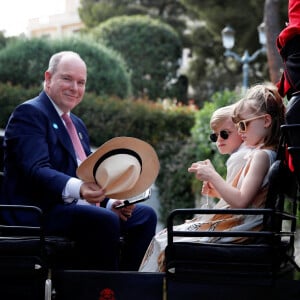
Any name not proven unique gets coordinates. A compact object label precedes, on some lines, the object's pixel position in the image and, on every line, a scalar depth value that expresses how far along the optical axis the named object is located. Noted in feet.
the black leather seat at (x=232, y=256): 10.18
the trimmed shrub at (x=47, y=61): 53.62
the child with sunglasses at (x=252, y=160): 11.19
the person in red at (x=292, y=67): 9.79
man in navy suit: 12.23
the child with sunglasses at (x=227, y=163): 11.64
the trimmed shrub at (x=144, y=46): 89.71
